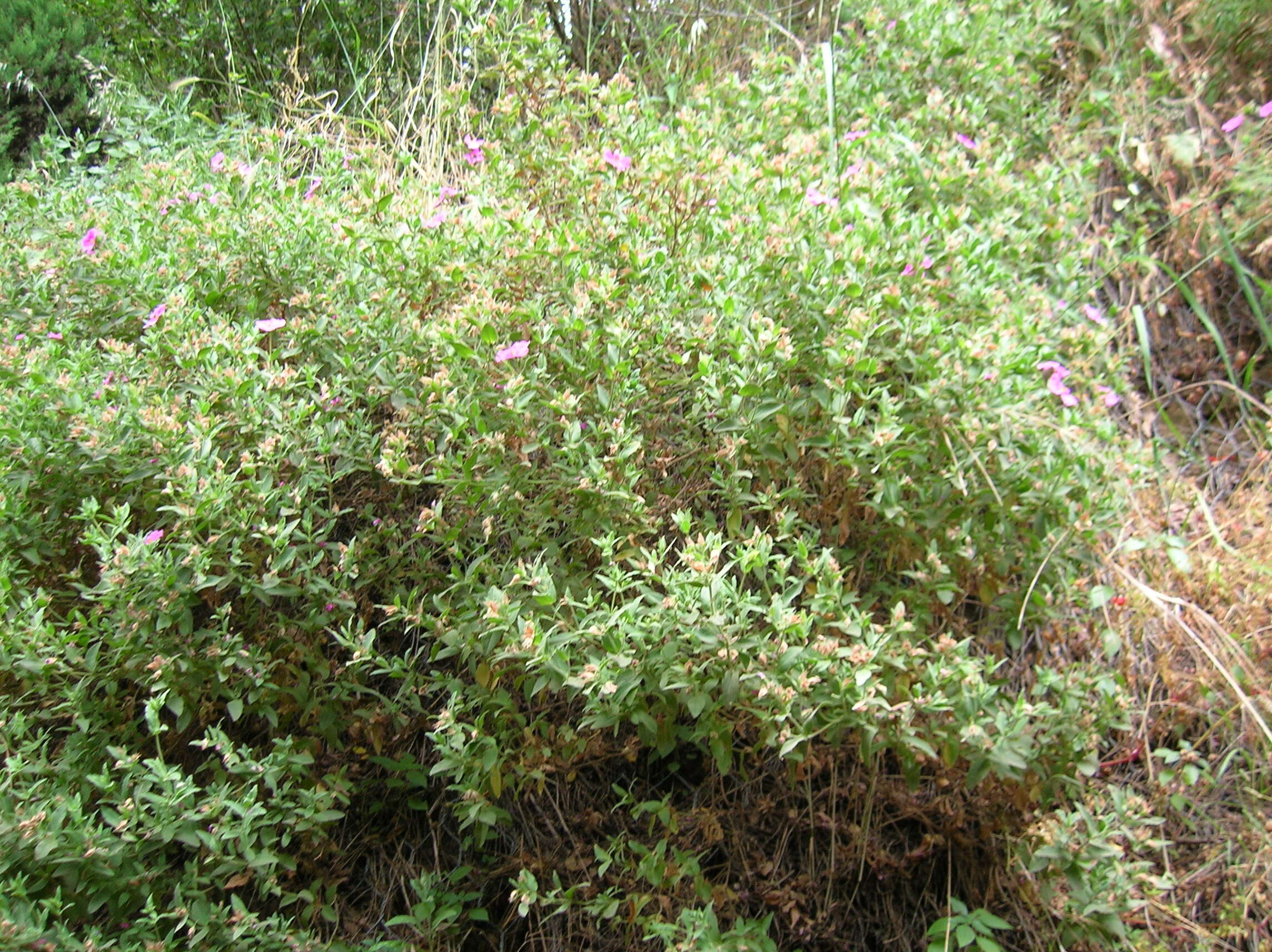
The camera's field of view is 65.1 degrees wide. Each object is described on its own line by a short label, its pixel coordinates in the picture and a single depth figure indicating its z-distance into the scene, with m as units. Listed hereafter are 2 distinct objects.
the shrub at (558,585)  1.59
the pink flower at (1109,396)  2.18
